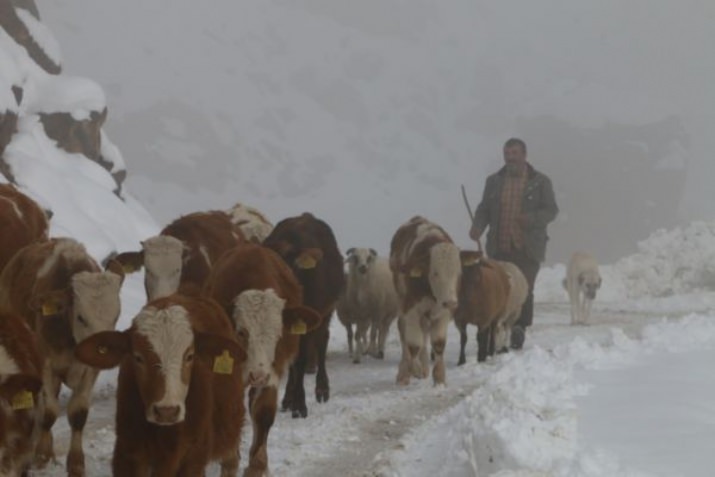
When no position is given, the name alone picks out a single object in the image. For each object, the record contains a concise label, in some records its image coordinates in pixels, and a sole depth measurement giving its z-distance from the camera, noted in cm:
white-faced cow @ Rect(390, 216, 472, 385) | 2000
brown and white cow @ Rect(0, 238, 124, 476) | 1246
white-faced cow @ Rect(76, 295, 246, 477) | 892
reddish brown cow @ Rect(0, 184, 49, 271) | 1708
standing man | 2616
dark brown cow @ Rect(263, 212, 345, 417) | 1697
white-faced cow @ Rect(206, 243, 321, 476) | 1172
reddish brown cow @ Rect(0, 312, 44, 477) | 923
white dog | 3559
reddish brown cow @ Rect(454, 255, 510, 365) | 2316
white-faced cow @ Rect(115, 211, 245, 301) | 1598
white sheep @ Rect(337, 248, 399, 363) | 2642
